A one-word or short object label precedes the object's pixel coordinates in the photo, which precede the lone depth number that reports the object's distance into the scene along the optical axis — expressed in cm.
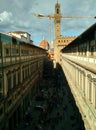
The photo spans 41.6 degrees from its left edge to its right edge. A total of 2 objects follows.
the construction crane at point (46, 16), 8068
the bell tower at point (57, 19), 7080
